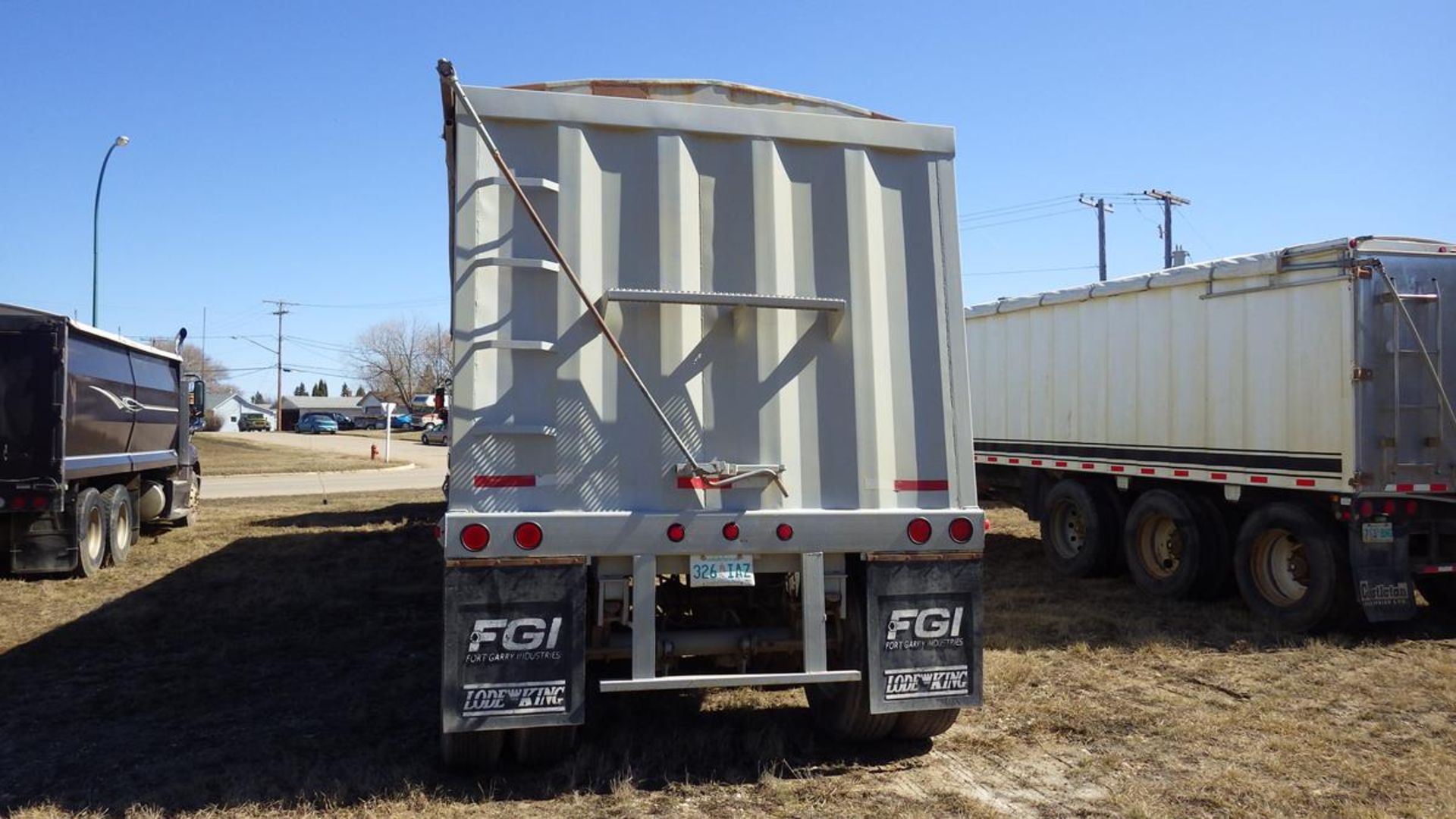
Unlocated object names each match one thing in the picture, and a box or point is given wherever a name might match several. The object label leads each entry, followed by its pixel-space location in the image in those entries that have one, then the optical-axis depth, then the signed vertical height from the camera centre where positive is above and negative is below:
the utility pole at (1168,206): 38.81 +8.31
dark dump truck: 10.50 -0.06
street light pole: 25.25 +5.41
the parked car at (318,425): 81.00 +0.87
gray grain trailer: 4.68 +0.13
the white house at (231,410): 99.94 +2.65
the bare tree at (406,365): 96.56 +6.55
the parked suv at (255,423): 88.38 +1.08
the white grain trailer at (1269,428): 8.11 +0.03
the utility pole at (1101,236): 38.09 +7.11
